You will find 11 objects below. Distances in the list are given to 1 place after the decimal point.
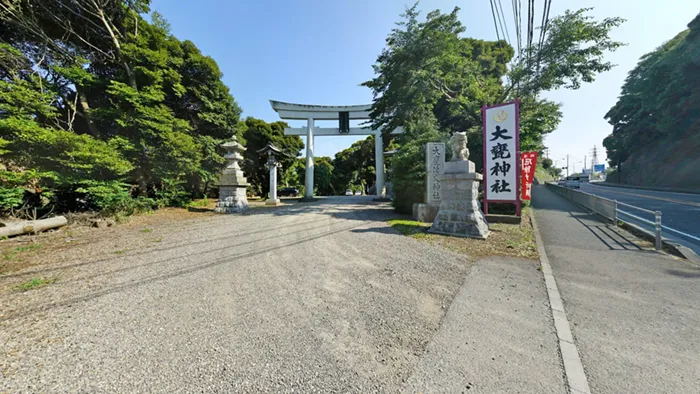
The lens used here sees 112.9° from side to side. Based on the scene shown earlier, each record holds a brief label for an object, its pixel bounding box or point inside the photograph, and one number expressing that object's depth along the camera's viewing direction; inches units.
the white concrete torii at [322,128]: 683.4
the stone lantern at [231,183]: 385.4
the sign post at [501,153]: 261.0
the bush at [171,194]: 386.0
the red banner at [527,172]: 422.6
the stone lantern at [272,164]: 520.5
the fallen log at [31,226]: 204.2
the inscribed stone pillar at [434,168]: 287.7
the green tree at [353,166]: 1016.9
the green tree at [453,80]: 349.4
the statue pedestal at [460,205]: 221.3
